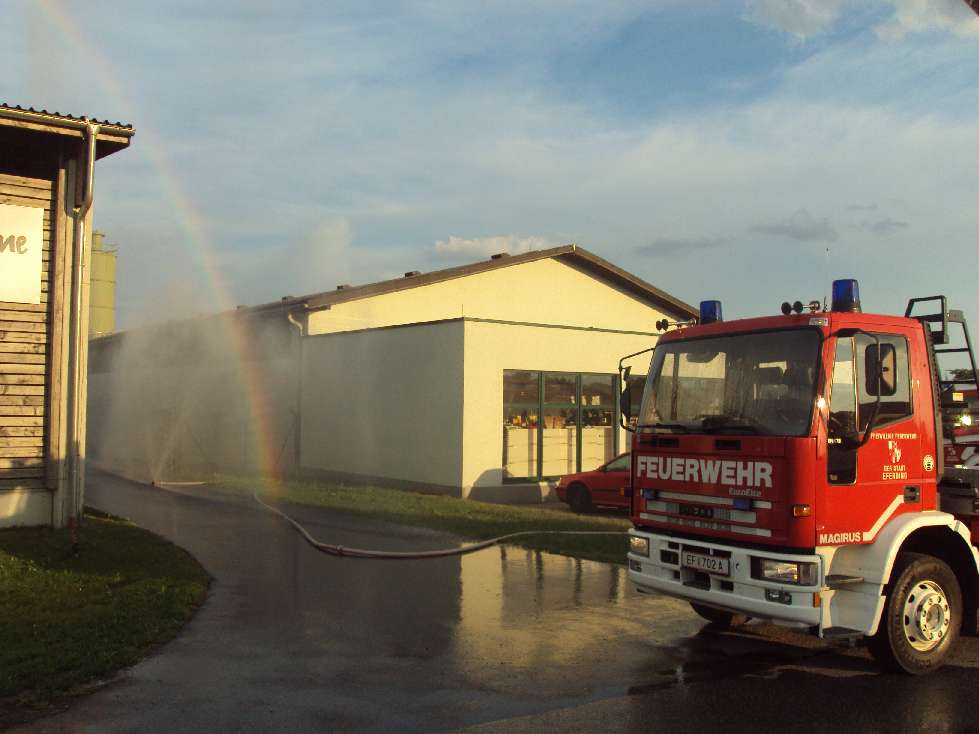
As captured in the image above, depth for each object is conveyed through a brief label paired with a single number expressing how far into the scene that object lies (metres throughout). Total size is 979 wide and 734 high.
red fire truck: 6.30
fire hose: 11.43
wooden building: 11.27
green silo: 47.75
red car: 16.28
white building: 18.98
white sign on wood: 11.35
